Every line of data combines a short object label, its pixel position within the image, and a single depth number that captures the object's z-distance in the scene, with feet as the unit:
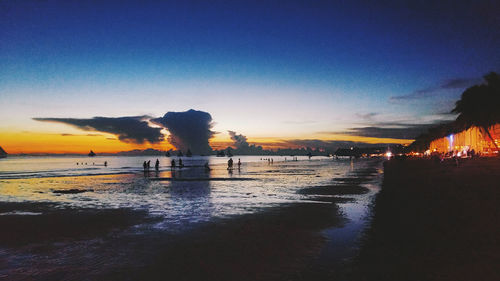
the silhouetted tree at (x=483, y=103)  179.42
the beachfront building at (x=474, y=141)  236.22
